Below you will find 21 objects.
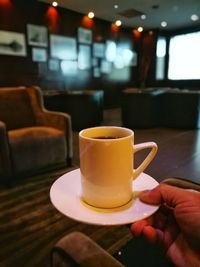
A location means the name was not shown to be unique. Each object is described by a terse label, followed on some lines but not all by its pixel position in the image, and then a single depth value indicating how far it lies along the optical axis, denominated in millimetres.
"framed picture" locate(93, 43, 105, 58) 6068
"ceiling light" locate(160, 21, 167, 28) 6551
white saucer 426
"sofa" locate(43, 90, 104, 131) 4176
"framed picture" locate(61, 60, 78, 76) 5476
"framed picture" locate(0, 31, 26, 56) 4379
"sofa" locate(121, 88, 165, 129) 4328
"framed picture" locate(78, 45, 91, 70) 5766
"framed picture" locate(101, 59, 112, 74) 6400
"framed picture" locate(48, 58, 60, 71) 5208
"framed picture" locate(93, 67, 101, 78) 6208
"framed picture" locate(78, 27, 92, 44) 5680
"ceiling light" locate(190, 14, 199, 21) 5879
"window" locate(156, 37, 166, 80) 7578
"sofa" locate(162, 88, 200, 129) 4266
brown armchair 2064
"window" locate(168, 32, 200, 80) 7225
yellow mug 455
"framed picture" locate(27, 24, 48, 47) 4754
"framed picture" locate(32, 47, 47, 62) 4887
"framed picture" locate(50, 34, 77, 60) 5195
